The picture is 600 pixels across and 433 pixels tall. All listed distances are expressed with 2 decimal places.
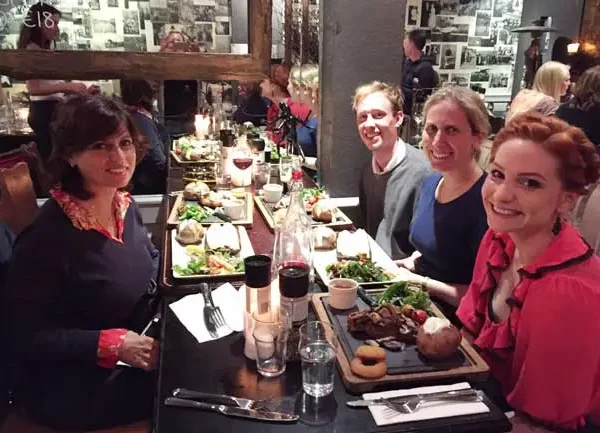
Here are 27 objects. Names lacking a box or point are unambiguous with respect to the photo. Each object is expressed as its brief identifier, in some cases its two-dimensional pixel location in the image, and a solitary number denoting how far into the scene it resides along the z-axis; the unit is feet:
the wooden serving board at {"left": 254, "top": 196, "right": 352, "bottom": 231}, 7.56
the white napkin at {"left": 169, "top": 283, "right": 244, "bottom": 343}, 4.78
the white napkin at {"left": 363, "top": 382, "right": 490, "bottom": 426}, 3.64
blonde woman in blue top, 6.63
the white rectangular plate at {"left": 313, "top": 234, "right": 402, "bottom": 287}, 5.91
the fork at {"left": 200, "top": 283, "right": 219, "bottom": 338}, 4.76
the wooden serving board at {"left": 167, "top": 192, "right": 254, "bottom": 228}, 7.39
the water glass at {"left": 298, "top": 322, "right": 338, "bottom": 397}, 3.89
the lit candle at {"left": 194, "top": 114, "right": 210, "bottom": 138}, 13.62
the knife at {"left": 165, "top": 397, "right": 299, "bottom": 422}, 3.62
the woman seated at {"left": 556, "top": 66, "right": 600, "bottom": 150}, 14.70
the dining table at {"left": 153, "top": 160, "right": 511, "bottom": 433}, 3.57
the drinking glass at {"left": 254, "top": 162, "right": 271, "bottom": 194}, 9.70
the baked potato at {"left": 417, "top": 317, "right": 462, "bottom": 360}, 4.22
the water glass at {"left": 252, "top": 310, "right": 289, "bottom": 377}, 4.06
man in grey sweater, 8.33
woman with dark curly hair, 5.16
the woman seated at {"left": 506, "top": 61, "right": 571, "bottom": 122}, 16.28
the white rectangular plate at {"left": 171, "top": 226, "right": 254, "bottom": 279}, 5.81
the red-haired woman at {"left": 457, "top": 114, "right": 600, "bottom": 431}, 4.16
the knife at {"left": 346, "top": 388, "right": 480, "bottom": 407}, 3.77
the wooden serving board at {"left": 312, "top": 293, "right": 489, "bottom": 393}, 3.96
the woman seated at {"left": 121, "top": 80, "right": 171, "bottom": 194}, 12.68
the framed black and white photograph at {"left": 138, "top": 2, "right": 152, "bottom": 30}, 8.95
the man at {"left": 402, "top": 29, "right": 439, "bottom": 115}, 19.31
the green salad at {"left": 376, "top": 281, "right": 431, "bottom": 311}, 4.95
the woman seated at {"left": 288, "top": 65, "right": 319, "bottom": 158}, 11.05
